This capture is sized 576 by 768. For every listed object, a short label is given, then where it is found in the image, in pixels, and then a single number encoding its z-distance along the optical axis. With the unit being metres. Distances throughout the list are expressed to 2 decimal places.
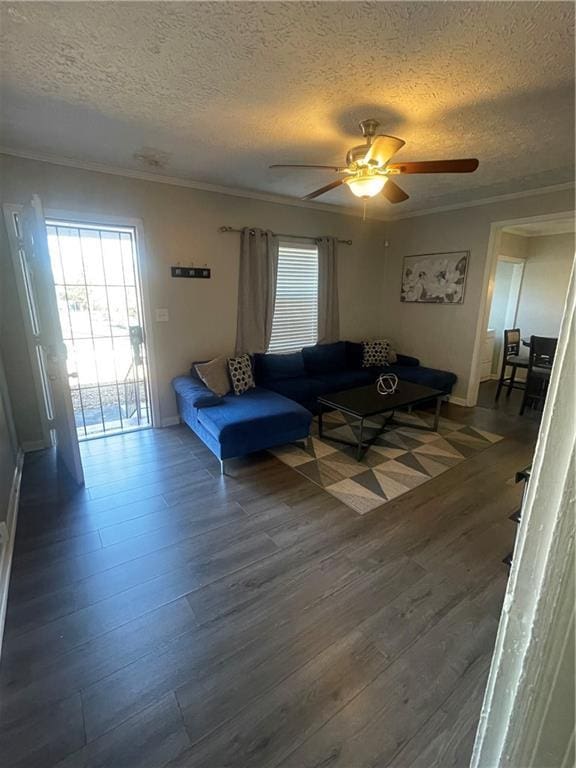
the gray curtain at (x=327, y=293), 4.89
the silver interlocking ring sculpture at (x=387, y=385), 3.83
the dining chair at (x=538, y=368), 4.23
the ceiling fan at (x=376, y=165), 2.17
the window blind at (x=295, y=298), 4.67
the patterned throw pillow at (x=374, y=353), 5.18
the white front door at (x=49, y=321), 2.44
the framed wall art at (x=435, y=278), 4.73
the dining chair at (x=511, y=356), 5.05
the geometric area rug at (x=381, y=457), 2.86
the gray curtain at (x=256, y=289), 4.24
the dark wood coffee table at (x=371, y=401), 3.33
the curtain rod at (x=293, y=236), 4.05
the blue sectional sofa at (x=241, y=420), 3.02
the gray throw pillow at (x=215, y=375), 3.79
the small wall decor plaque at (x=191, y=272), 3.85
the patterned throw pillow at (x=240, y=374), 3.91
